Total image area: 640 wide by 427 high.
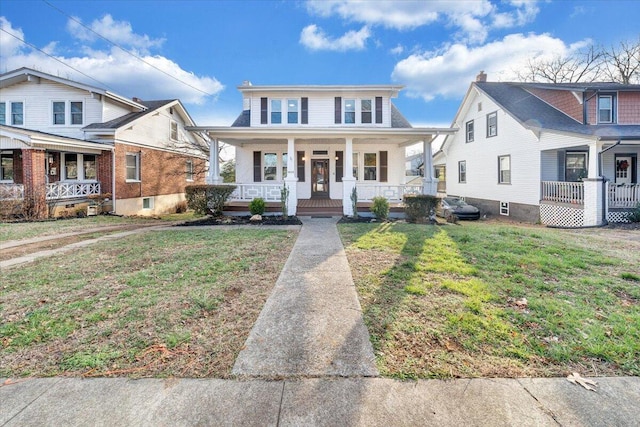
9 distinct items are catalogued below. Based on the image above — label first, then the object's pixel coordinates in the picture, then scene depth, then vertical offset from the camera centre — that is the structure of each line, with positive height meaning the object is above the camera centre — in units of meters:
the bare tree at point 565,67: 25.69 +12.07
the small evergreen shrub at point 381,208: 11.59 -0.24
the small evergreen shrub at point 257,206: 11.96 -0.14
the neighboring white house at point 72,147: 12.98 +2.74
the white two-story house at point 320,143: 15.70 +3.04
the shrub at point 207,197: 11.82 +0.23
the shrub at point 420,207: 11.32 -0.21
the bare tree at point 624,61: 24.36 +11.64
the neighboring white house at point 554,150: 12.72 +2.52
